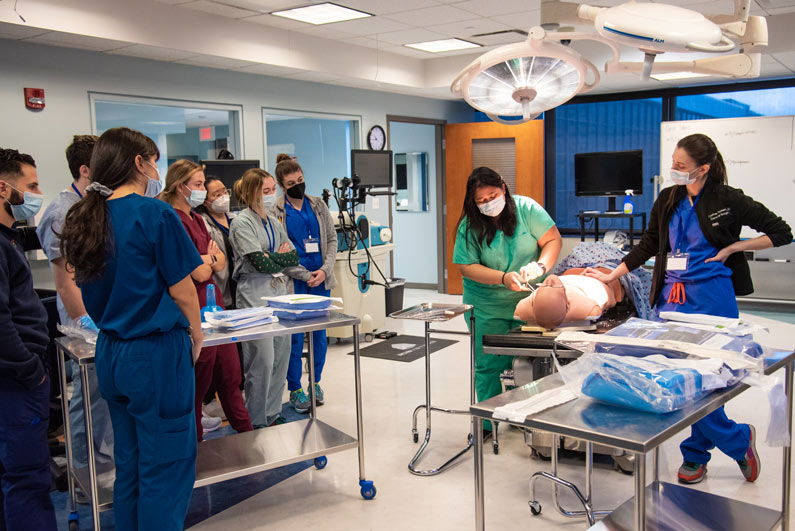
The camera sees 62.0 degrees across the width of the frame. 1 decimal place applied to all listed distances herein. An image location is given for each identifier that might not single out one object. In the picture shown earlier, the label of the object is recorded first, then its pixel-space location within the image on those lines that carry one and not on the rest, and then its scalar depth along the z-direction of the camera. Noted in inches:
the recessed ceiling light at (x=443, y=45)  257.4
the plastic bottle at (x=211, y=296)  115.2
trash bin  255.6
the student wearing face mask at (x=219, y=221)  141.4
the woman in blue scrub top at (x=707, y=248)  106.8
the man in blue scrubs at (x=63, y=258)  105.3
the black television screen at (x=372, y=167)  242.1
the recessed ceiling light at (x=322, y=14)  198.5
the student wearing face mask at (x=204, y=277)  121.3
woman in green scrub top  124.5
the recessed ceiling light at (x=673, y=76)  265.9
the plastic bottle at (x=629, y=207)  276.3
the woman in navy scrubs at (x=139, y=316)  76.6
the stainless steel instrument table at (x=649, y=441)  56.1
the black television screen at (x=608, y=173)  280.4
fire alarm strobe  172.6
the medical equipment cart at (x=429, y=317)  119.6
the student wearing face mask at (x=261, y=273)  137.9
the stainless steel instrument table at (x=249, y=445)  93.7
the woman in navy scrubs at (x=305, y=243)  154.7
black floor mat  210.7
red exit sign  226.2
